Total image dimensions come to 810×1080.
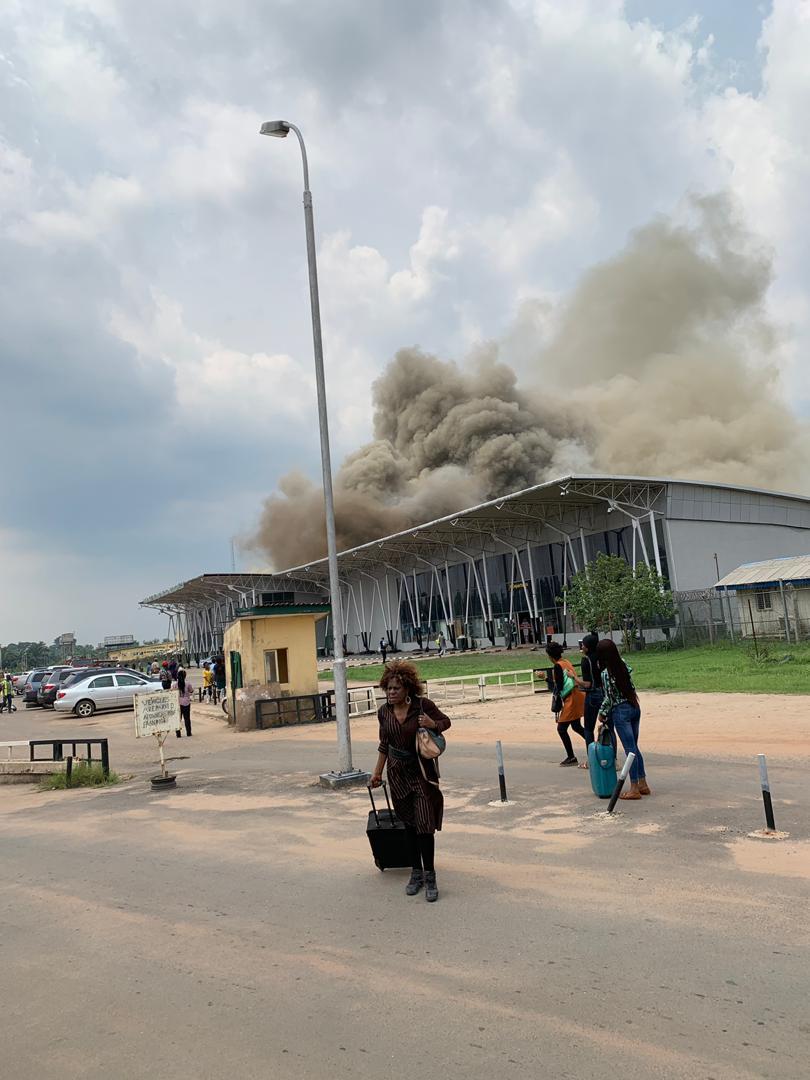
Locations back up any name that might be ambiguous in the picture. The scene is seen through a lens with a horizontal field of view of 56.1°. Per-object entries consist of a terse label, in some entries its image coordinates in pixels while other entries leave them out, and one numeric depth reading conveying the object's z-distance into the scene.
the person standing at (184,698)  15.94
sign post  10.09
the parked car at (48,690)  26.55
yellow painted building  16.55
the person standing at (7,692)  27.31
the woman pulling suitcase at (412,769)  4.70
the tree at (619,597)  28.78
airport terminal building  35.41
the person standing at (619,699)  6.55
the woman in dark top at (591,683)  7.44
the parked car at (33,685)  29.52
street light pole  8.77
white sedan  23.12
